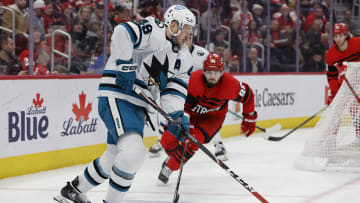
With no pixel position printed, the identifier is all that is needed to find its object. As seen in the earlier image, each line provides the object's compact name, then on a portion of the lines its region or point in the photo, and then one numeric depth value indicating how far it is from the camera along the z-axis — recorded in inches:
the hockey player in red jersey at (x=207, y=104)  336.6
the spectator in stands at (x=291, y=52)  717.9
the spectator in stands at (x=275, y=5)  698.2
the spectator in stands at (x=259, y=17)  676.1
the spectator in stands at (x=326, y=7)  765.3
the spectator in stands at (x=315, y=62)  742.7
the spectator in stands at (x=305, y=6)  733.9
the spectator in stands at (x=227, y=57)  625.3
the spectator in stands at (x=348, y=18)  789.2
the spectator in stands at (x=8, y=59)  365.7
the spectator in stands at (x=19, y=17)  371.2
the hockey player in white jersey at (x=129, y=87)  235.6
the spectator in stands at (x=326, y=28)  765.9
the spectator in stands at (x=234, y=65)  631.2
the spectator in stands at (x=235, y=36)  645.9
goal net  395.5
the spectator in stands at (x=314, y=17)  749.3
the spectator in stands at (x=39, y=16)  394.3
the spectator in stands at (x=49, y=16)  404.5
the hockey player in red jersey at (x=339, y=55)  461.7
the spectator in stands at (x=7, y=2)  369.7
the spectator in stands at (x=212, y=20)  597.9
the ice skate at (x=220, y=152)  450.9
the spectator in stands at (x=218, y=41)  608.2
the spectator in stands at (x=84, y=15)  439.5
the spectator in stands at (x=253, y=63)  659.4
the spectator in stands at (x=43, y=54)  398.6
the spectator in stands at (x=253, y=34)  672.4
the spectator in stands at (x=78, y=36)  435.8
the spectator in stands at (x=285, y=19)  713.0
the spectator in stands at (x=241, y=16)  651.4
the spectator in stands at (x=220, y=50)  616.7
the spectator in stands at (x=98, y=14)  455.6
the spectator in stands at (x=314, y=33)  753.6
